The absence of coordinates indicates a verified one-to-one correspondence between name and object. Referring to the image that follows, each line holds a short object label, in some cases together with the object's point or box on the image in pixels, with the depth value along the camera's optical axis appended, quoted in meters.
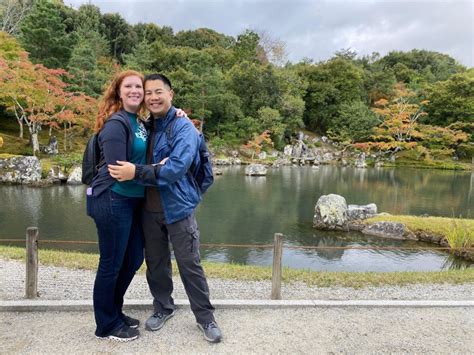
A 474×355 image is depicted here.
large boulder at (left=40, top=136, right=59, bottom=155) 20.91
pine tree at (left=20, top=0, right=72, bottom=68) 24.88
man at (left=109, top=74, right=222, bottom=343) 2.60
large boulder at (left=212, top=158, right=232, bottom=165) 27.63
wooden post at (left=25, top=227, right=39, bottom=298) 3.53
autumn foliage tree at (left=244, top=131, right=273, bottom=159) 31.04
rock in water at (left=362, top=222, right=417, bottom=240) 10.20
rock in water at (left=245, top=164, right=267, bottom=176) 22.68
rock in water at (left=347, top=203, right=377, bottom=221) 11.27
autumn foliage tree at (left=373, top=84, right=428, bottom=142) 34.28
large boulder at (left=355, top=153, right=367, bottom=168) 32.31
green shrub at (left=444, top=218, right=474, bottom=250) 8.67
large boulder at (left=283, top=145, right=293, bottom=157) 34.44
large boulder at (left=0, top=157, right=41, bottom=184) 15.88
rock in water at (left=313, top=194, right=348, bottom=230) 10.87
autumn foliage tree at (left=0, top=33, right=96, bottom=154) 17.67
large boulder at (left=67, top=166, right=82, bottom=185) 16.87
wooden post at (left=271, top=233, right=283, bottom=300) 3.89
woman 2.56
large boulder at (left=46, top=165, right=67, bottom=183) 16.53
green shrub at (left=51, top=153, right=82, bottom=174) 17.70
